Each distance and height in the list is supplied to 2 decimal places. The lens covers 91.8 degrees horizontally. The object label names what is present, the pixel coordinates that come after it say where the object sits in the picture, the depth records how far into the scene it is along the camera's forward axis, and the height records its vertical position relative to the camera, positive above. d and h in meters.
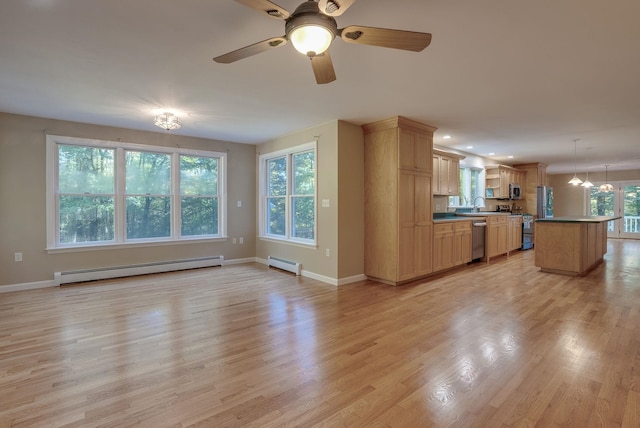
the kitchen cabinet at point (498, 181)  8.05 +0.76
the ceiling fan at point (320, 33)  1.50 +0.95
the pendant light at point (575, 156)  6.08 +1.31
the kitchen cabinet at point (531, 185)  8.68 +0.69
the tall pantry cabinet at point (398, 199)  4.52 +0.17
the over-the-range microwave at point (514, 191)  8.17 +0.51
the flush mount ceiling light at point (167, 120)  4.03 +1.19
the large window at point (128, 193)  4.67 +0.31
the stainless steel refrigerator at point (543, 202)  8.70 +0.22
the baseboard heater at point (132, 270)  4.57 -0.95
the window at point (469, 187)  7.53 +0.60
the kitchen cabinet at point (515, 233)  7.42 -0.57
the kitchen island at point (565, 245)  5.03 -0.61
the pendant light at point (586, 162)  7.26 +1.32
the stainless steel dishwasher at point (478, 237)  6.12 -0.56
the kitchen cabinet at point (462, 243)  5.64 -0.63
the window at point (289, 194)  5.29 +0.30
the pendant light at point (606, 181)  8.56 +0.98
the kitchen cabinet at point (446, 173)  6.08 +0.75
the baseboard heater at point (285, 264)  5.25 -0.95
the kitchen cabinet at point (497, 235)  6.47 -0.56
